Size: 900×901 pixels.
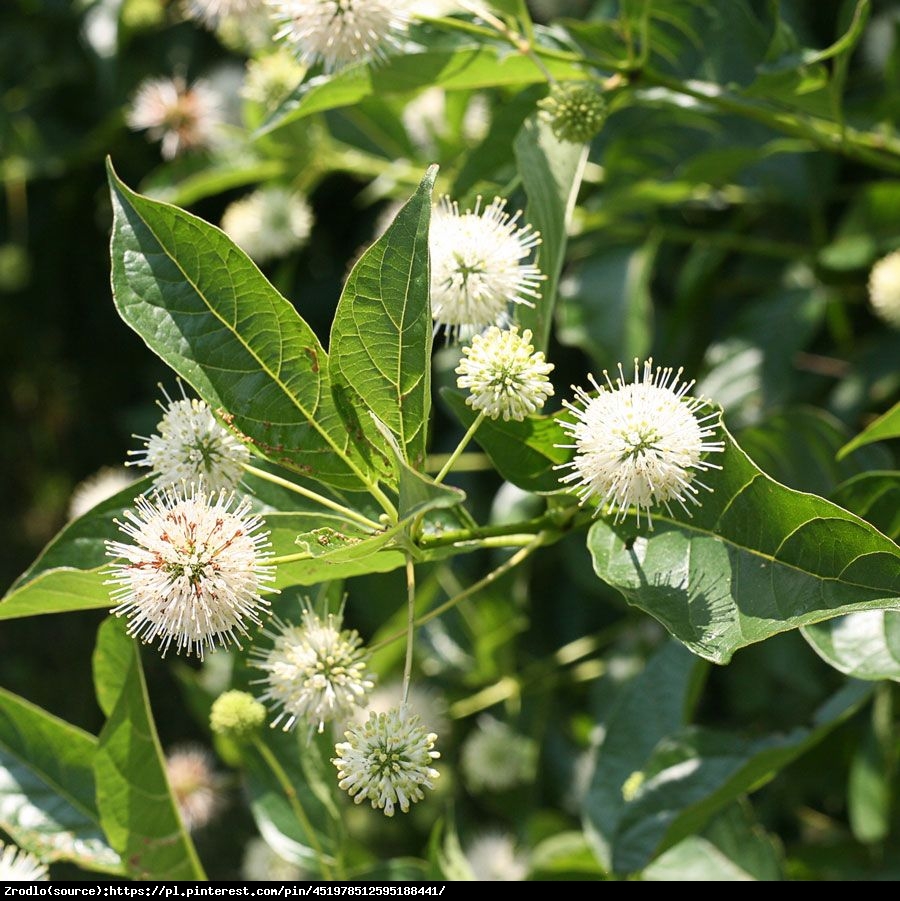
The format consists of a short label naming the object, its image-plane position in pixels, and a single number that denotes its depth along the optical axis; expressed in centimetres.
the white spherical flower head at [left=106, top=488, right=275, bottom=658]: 45
